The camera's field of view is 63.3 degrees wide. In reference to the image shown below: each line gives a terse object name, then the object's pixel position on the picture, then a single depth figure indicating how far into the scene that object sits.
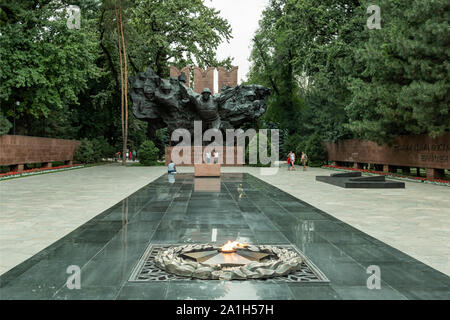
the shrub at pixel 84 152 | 34.81
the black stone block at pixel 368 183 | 16.02
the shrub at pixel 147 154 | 36.03
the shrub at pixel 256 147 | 35.28
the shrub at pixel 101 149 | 38.03
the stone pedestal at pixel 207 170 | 22.20
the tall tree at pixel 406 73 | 16.66
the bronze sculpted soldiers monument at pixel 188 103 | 36.09
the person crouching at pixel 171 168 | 24.53
